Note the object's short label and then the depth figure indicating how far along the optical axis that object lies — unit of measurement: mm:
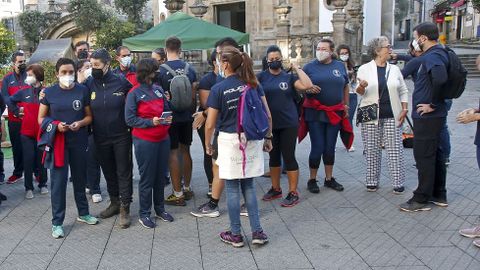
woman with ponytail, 4320
